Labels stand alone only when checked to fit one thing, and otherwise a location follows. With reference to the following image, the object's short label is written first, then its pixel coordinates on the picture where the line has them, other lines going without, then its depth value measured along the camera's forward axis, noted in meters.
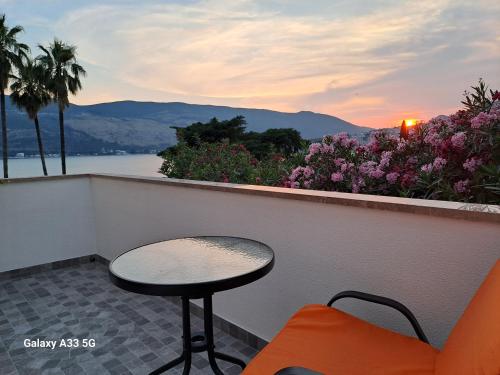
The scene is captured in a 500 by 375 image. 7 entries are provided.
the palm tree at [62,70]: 23.06
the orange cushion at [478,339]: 0.90
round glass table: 1.63
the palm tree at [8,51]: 19.66
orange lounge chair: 0.99
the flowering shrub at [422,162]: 2.19
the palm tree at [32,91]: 22.55
